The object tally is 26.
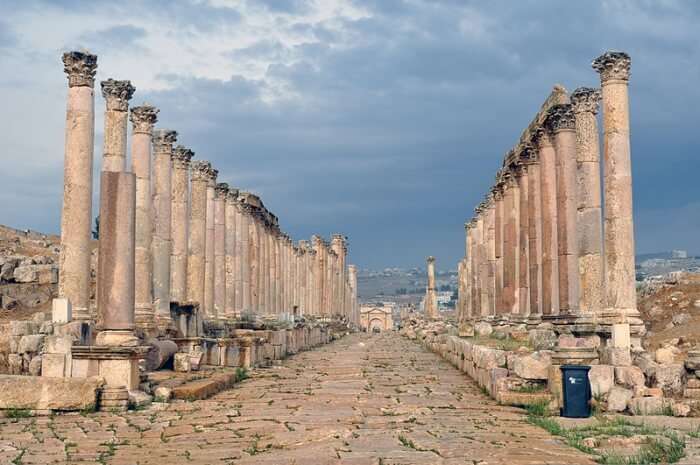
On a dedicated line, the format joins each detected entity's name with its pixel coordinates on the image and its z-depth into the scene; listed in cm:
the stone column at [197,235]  2783
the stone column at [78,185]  1795
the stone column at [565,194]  2217
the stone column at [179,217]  2580
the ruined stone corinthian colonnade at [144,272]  1386
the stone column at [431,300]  7406
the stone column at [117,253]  1480
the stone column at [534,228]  2586
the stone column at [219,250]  3145
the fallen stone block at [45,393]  1262
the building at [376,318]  12675
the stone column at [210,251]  2955
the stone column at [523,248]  2794
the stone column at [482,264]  3888
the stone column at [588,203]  1978
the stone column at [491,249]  3810
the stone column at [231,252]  3252
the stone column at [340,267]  7308
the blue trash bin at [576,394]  1238
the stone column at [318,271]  6194
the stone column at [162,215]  2336
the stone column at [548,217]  2434
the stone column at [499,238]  3341
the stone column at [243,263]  3391
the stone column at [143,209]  2108
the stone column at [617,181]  1766
